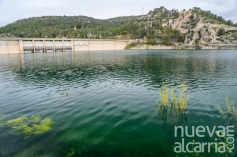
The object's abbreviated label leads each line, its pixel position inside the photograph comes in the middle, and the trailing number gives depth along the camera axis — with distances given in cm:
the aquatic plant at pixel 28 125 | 965
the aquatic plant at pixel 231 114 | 1119
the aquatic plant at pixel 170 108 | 1156
